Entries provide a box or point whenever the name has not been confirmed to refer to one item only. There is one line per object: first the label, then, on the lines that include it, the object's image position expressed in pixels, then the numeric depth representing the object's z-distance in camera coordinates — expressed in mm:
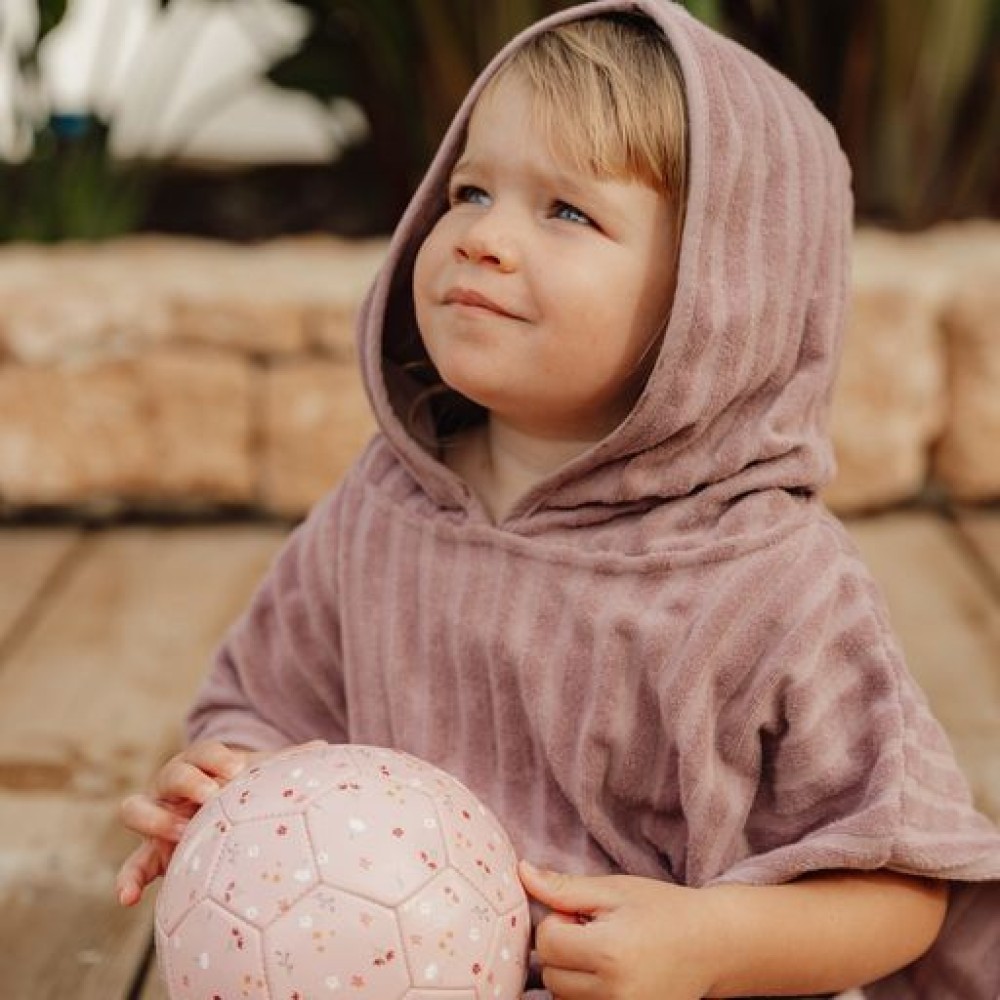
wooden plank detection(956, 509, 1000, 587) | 3120
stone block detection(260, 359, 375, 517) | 3252
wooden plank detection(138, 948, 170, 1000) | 1807
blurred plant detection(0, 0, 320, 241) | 3629
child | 1490
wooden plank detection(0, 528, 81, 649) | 2961
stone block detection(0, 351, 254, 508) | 3283
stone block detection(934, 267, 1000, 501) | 3197
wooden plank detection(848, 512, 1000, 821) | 2377
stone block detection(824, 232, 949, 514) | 3186
